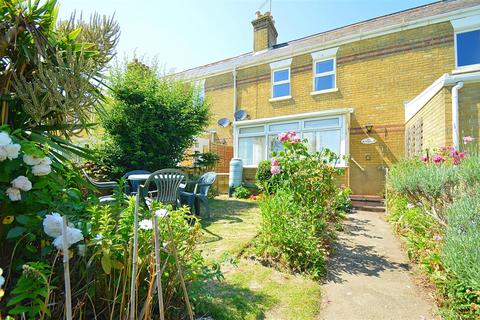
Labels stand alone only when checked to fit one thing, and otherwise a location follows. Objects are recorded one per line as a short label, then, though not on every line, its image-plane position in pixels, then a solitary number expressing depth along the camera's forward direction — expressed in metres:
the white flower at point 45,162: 1.35
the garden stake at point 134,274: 1.07
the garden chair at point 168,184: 4.06
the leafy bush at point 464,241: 1.63
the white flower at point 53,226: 1.20
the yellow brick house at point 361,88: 8.04
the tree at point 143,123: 7.11
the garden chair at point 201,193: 5.15
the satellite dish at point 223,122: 12.37
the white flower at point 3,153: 1.23
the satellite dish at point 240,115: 11.79
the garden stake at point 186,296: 1.23
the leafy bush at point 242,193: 9.48
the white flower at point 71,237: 1.14
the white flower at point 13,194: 1.26
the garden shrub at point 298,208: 3.00
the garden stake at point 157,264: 1.08
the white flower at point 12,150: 1.25
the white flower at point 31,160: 1.32
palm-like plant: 2.24
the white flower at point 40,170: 1.34
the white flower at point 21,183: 1.28
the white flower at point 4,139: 1.21
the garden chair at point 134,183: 4.99
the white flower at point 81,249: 1.31
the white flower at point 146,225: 1.49
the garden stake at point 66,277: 0.87
